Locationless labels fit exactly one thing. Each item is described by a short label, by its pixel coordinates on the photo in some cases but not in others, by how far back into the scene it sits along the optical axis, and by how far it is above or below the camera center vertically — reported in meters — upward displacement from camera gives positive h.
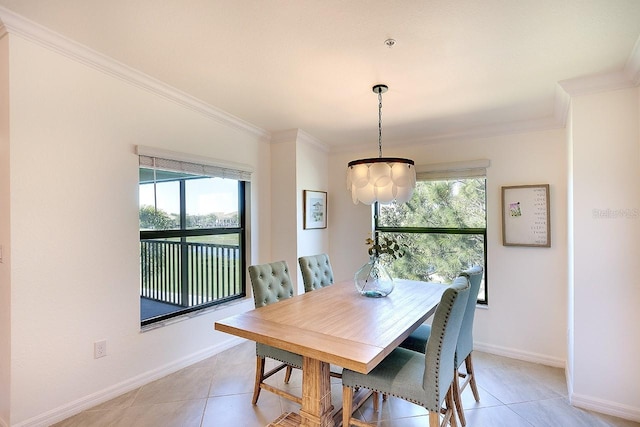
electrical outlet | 2.27 -0.94
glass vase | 2.52 -0.54
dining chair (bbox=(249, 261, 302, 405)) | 2.16 -0.64
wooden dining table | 1.53 -0.64
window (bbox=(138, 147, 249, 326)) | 2.72 -0.22
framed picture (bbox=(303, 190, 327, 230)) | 3.91 +0.03
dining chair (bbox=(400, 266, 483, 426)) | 2.06 -0.91
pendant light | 2.26 +0.22
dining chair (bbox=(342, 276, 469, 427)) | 1.65 -0.86
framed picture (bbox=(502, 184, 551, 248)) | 3.08 -0.06
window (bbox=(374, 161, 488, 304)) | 3.49 -0.19
